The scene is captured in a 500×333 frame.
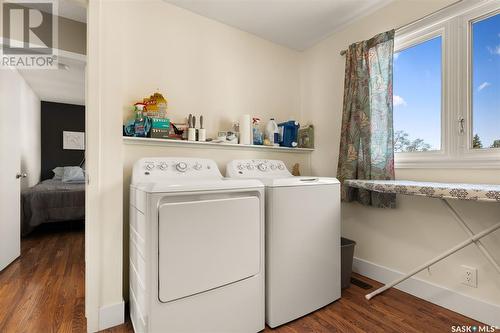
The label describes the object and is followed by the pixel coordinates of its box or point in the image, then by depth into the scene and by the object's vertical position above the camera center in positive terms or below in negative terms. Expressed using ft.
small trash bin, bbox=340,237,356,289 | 6.50 -2.63
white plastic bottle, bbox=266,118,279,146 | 8.14 +1.12
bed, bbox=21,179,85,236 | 11.25 -1.88
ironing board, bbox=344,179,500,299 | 3.92 -0.50
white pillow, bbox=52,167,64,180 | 15.75 -0.43
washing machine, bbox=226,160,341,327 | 4.97 -1.76
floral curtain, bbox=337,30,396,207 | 6.46 +1.29
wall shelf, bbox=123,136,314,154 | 5.84 +0.58
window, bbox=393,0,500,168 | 5.21 +1.81
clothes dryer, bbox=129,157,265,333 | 3.88 -1.58
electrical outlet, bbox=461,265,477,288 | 5.21 -2.41
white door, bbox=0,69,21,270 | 7.47 -0.08
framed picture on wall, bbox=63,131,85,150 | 17.03 +1.79
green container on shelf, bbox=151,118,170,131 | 5.91 +1.04
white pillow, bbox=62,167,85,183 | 14.52 -0.58
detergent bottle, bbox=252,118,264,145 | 7.85 +1.04
